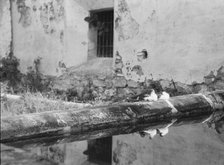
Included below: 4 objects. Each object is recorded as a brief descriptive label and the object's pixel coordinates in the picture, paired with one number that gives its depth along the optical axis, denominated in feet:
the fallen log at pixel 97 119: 6.83
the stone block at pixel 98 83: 19.47
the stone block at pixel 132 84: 17.59
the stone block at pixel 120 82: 18.20
